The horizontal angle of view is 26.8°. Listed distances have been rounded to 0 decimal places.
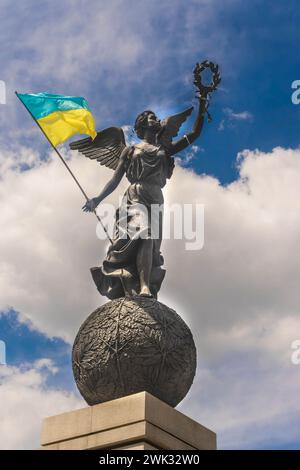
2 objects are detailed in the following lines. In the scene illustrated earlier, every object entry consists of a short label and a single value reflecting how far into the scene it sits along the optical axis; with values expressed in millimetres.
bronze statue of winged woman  12023
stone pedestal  9523
